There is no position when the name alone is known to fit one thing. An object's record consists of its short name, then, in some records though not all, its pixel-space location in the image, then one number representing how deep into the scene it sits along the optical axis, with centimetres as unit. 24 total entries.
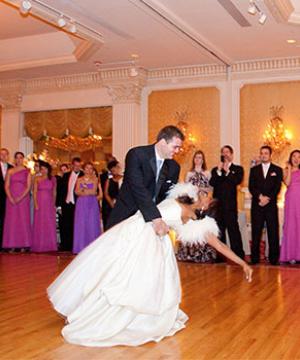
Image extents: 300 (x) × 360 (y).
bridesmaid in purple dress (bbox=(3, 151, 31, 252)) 848
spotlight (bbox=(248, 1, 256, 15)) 619
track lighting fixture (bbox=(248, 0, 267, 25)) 620
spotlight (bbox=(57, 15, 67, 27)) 680
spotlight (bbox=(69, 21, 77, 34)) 707
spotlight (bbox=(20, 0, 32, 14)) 621
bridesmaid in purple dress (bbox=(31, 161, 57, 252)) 867
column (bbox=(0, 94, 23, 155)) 1104
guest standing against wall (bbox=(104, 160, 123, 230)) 855
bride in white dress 326
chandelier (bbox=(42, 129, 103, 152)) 1126
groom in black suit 342
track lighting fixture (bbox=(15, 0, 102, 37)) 628
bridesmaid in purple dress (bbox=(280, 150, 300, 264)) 744
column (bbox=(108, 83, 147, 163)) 981
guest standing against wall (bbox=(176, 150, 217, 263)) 737
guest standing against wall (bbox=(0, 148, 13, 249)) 873
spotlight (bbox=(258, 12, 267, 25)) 643
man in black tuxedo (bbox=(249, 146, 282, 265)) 736
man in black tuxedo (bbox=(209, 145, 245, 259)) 746
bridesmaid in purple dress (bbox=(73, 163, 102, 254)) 828
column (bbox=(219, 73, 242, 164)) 927
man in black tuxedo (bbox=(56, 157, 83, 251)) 897
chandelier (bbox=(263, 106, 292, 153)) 889
